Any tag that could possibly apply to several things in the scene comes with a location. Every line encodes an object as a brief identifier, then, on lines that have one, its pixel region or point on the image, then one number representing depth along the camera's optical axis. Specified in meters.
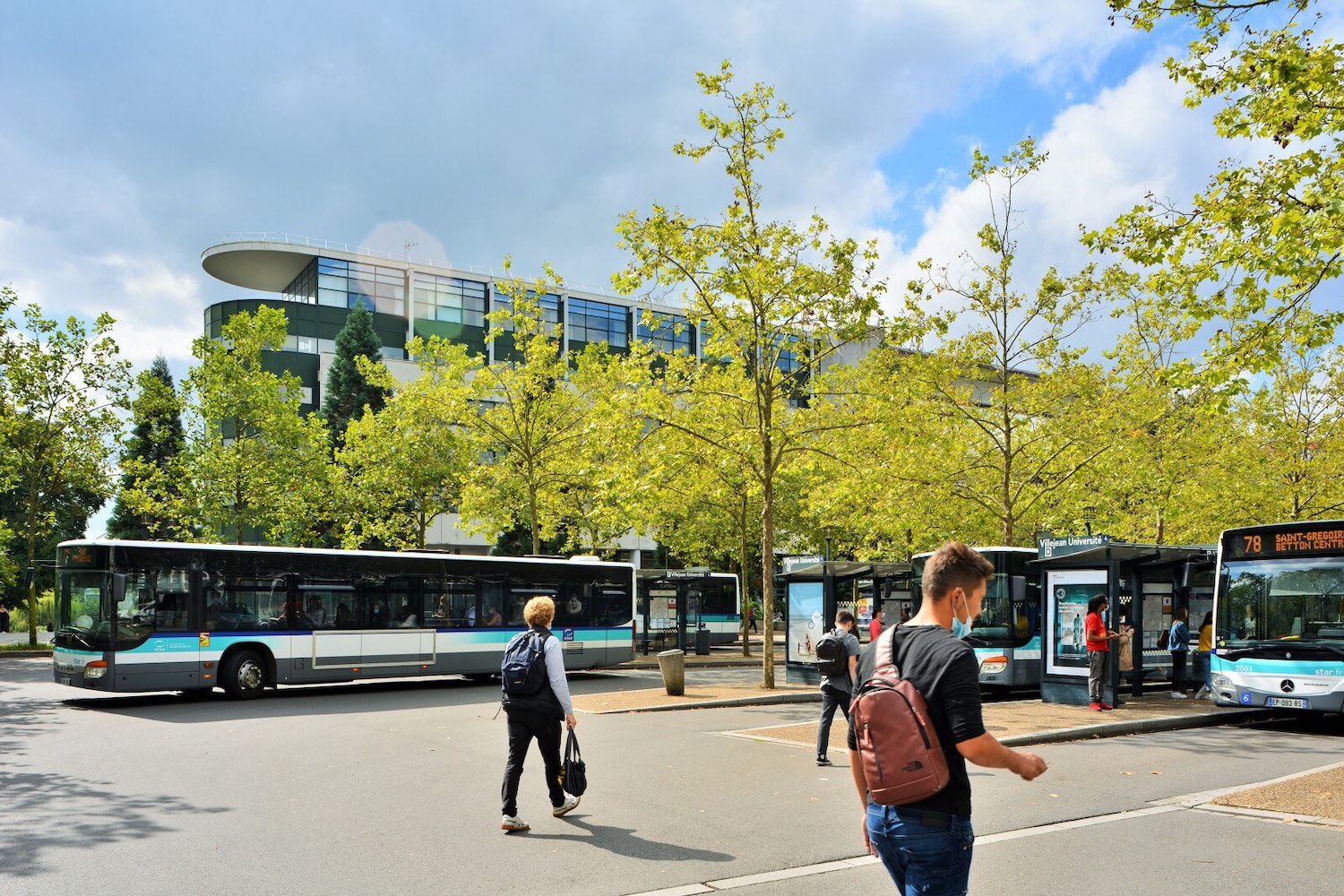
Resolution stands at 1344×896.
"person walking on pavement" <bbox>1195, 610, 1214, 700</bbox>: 18.80
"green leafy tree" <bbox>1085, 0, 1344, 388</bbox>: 10.36
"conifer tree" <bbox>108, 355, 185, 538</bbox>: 31.77
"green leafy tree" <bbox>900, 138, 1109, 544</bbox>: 22.91
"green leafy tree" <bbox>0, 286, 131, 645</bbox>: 29.94
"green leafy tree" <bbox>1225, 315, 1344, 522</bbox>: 29.11
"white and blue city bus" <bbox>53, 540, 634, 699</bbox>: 17.44
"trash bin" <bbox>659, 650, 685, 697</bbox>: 18.52
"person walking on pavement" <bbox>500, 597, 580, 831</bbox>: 8.05
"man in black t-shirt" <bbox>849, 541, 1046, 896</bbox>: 3.58
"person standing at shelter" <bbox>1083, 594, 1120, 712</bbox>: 15.88
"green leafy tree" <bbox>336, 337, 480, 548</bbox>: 33.28
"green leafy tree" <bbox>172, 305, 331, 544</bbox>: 32.41
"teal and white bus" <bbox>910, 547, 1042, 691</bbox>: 19.77
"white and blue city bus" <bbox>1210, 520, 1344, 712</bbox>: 14.41
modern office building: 60.75
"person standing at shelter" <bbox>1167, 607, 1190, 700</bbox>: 19.22
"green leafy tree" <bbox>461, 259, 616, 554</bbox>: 28.98
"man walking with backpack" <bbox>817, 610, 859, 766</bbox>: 11.52
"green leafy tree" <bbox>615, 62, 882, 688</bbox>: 19.72
